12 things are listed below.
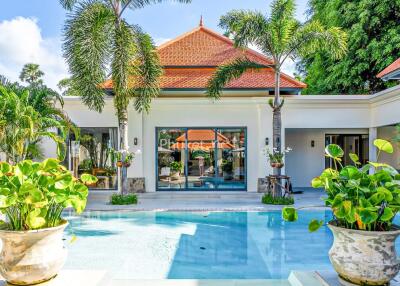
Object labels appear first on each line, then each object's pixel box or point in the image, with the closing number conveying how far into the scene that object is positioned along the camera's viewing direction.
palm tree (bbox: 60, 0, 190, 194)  10.58
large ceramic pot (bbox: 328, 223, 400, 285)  3.13
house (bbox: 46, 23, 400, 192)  13.74
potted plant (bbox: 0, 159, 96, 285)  3.18
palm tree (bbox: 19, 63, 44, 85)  35.53
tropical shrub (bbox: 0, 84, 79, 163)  9.72
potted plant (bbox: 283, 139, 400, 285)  3.14
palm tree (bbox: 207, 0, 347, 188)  11.10
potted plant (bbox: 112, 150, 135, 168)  11.72
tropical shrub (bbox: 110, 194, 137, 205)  11.56
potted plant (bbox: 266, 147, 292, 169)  11.90
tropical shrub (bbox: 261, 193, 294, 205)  11.44
